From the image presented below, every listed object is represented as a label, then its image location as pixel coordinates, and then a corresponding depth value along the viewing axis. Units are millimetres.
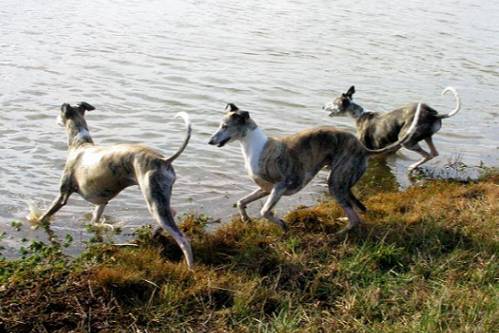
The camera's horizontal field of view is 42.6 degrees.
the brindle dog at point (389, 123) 9484
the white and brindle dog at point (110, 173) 5863
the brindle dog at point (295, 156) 6805
